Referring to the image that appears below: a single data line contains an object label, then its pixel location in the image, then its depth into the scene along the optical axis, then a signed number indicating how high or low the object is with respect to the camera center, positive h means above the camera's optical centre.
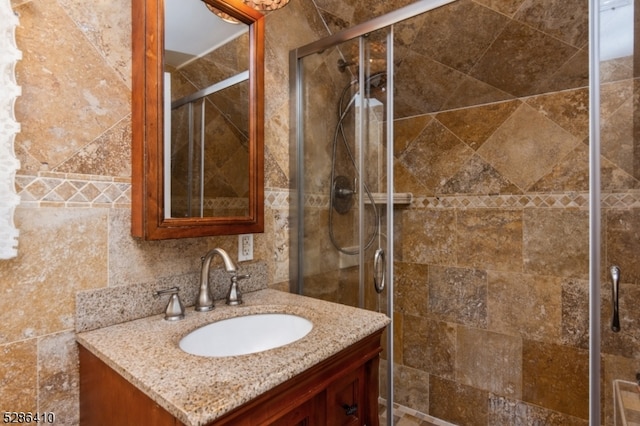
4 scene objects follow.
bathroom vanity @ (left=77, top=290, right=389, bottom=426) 0.64 -0.35
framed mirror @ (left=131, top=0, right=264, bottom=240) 1.02 +0.33
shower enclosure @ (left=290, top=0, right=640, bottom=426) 1.06 +0.07
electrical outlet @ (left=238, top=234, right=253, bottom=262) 1.41 -0.15
